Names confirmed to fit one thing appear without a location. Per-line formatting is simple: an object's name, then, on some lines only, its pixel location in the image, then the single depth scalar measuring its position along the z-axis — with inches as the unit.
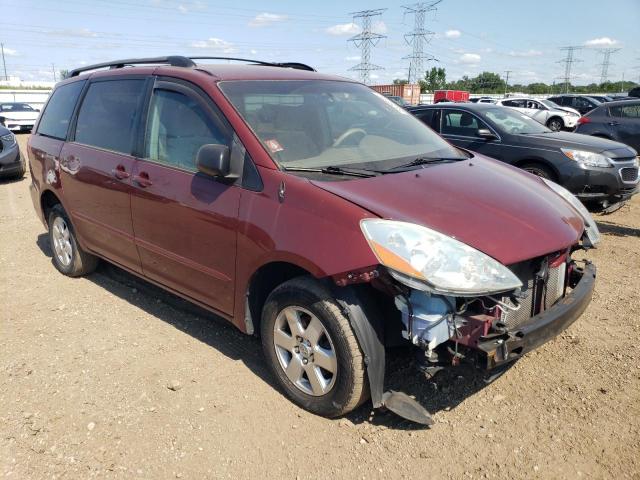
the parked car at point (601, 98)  1091.4
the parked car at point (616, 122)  469.4
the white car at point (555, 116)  817.5
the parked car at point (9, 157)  404.2
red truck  1688.7
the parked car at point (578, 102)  1010.7
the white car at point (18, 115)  821.2
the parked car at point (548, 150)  269.1
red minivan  96.0
